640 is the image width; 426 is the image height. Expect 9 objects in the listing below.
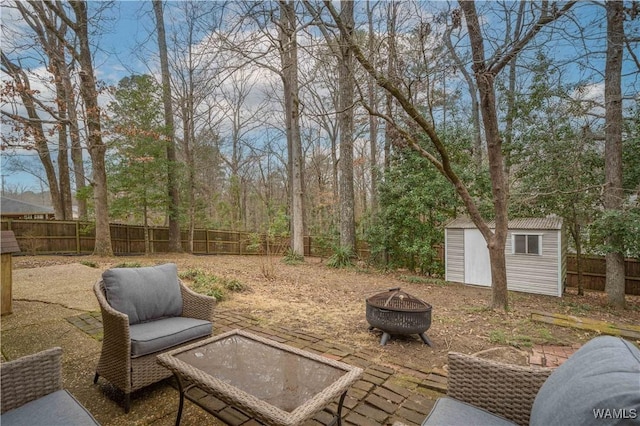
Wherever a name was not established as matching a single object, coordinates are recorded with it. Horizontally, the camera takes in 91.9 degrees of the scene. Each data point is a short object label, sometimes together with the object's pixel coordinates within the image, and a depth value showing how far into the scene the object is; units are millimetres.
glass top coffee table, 1539
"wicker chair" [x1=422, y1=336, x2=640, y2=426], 967
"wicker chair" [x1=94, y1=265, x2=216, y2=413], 2197
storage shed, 7887
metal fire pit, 3367
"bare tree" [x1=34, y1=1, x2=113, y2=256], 8875
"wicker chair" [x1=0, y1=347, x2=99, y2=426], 1420
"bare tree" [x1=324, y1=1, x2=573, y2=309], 4133
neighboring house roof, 15219
